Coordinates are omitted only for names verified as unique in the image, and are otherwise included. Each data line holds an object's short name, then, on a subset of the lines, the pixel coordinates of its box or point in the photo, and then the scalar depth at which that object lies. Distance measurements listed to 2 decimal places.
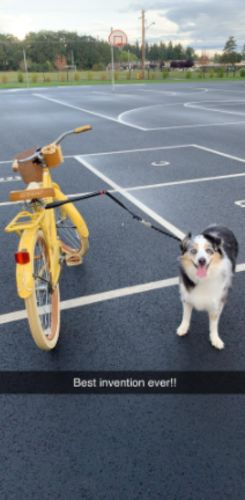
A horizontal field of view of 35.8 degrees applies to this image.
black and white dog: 3.08
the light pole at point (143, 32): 66.56
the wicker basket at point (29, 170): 3.91
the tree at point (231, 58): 100.38
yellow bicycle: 3.02
